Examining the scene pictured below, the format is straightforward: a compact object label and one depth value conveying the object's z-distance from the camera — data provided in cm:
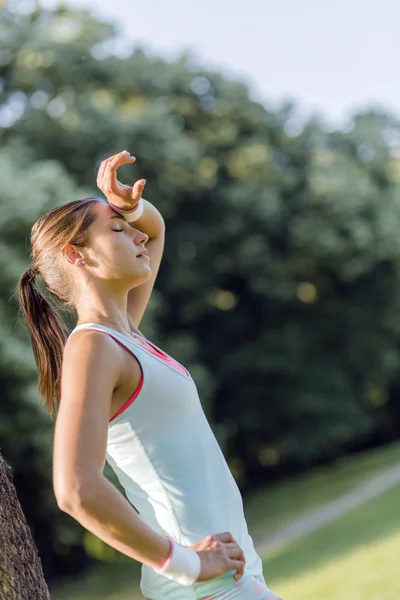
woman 273
